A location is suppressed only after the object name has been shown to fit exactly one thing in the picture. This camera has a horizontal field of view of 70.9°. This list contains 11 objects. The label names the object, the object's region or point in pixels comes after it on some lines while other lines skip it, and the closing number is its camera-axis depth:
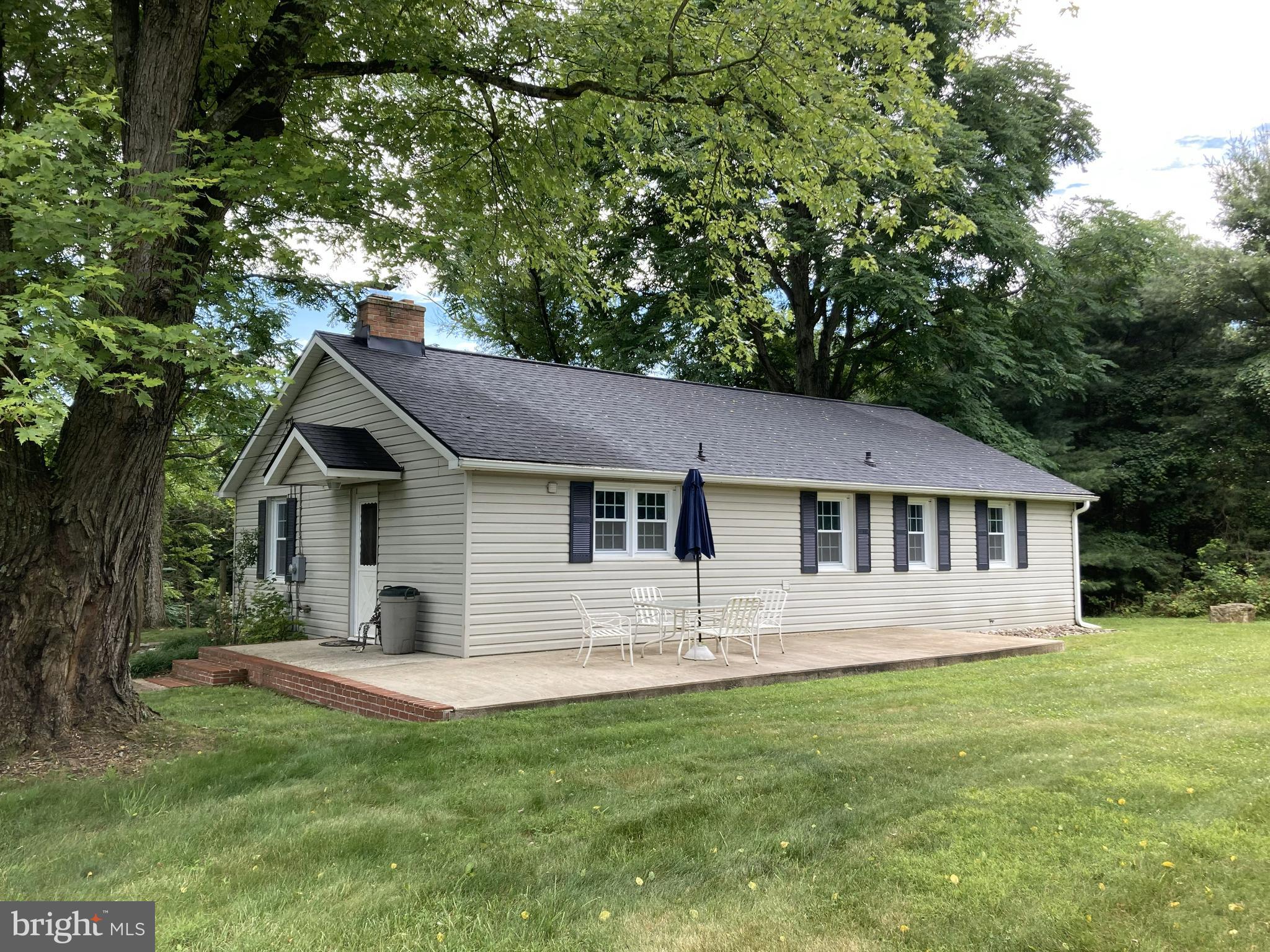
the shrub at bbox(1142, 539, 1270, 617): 21.05
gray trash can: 11.72
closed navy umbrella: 11.73
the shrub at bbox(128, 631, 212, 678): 12.57
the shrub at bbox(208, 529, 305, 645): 14.08
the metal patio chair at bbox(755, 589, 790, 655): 12.12
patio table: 11.28
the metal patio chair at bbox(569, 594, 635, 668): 10.59
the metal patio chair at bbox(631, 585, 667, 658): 11.42
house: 11.88
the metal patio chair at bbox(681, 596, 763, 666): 10.92
